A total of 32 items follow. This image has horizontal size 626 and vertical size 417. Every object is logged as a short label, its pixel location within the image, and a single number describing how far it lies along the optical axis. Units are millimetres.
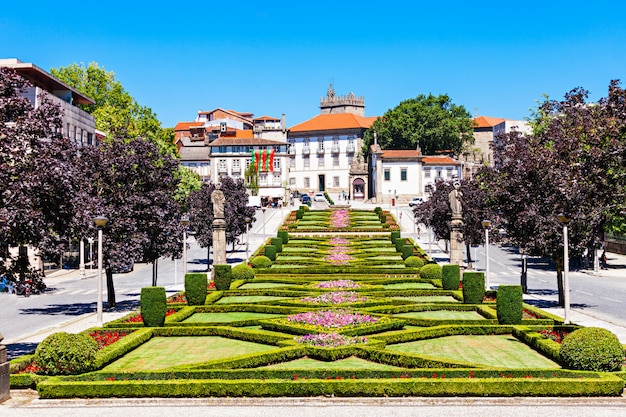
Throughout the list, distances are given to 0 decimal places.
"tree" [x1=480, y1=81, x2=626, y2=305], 35500
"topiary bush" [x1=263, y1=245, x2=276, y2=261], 54947
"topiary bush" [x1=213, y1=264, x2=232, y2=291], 40344
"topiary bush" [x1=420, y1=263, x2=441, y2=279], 44500
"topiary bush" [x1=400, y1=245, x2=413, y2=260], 55156
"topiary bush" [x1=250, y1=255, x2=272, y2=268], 51188
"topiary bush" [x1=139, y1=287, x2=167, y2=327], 28828
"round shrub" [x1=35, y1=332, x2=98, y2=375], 20109
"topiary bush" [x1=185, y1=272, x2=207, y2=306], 35531
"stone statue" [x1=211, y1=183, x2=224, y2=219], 44625
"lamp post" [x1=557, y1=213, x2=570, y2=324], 26250
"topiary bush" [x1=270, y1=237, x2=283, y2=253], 58644
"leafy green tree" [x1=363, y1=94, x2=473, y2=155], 118250
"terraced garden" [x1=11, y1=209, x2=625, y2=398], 19000
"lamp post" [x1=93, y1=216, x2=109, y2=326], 27045
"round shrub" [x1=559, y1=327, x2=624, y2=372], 19844
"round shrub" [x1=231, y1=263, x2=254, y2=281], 45594
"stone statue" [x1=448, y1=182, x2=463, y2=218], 45656
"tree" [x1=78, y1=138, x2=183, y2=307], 36188
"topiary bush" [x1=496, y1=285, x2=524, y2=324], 28625
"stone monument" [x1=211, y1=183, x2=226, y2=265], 44438
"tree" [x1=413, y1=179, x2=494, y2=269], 53094
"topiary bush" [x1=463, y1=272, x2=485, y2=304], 34688
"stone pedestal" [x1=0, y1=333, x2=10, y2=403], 18688
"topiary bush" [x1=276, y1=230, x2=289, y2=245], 63816
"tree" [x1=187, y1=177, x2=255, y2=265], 59688
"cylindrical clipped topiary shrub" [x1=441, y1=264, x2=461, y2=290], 39812
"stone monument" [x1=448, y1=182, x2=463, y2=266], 45625
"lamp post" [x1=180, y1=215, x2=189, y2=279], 44162
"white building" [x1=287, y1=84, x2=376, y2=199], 138375
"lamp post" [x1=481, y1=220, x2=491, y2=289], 38625
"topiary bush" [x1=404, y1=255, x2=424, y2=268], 49531
